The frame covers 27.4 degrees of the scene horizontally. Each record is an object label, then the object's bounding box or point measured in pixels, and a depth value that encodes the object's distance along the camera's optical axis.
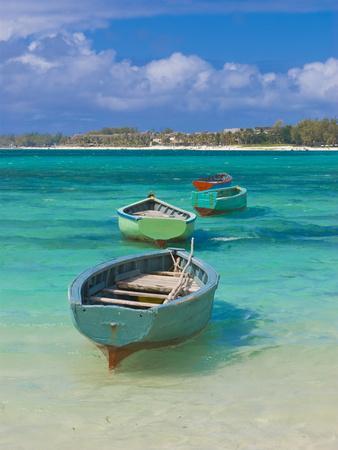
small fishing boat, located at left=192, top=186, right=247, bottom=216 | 34.03
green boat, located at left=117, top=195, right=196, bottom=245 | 23.16
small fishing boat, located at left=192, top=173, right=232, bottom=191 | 43.09
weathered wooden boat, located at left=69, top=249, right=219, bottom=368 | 10.87
